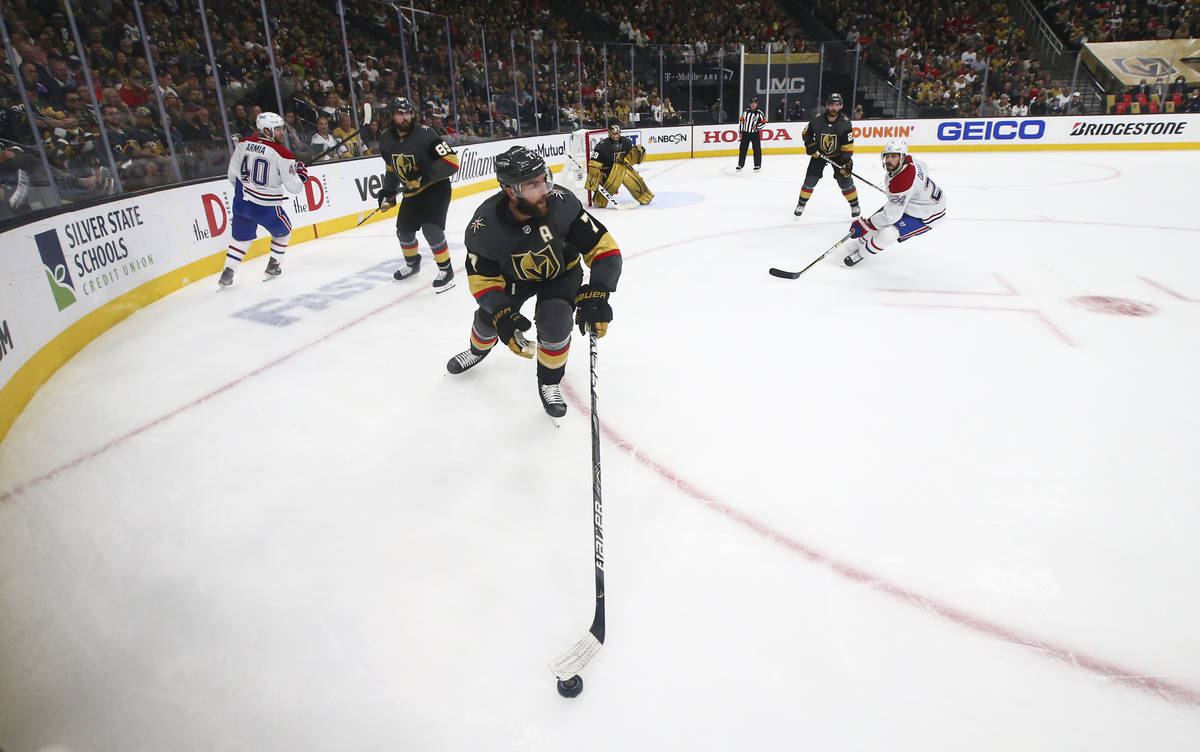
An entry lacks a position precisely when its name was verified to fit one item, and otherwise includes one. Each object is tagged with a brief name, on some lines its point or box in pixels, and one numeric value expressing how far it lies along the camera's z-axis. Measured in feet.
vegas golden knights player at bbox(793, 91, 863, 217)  23.40
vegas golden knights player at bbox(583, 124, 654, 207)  27.68
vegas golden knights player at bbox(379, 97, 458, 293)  16.15
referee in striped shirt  39.09
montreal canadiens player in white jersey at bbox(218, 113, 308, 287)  16.93
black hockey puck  5.05
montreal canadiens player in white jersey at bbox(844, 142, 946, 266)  15.90
